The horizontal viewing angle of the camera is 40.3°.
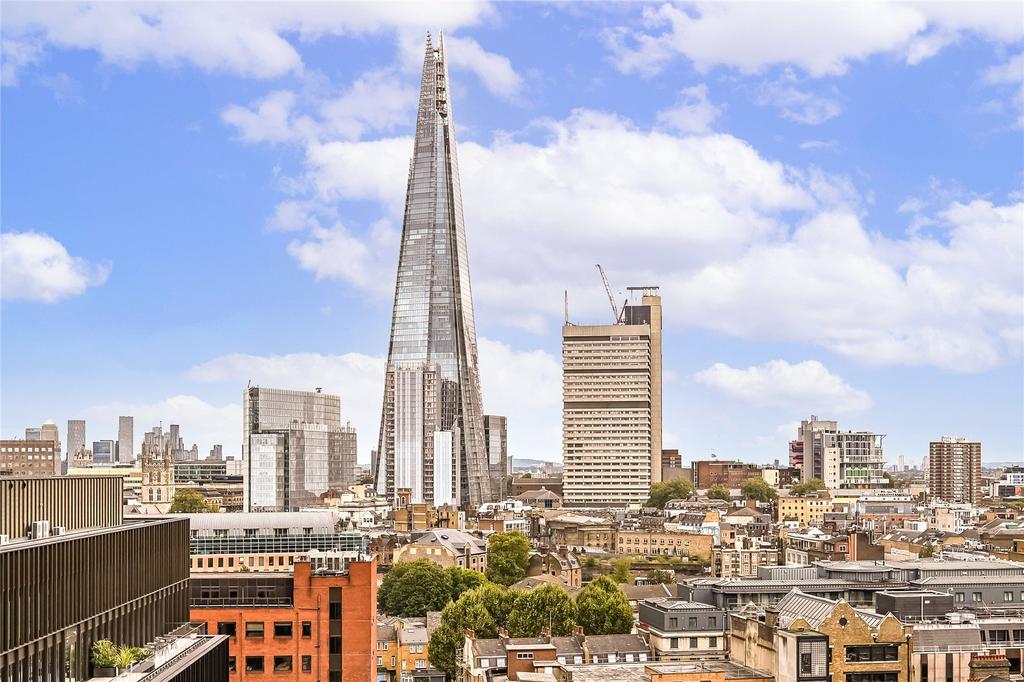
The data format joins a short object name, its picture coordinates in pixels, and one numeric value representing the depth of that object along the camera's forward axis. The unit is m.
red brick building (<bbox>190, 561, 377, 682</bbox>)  75.38
